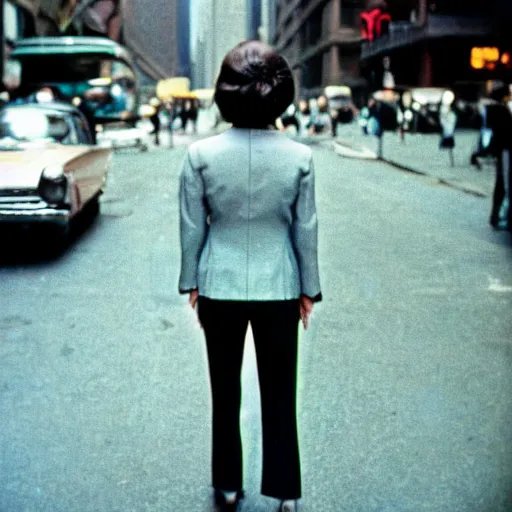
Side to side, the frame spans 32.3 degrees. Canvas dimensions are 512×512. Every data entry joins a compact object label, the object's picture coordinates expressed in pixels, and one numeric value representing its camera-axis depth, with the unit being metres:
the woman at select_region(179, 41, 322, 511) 2.87
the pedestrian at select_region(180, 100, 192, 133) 45.25
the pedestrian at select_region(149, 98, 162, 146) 32.41
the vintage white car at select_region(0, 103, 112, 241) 8.56
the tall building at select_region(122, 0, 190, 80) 108.00
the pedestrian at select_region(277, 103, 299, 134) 31.45
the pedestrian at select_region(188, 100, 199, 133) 46.41
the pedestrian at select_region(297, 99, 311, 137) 41.56
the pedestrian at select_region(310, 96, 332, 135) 42.38
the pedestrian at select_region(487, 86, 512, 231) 9.99
